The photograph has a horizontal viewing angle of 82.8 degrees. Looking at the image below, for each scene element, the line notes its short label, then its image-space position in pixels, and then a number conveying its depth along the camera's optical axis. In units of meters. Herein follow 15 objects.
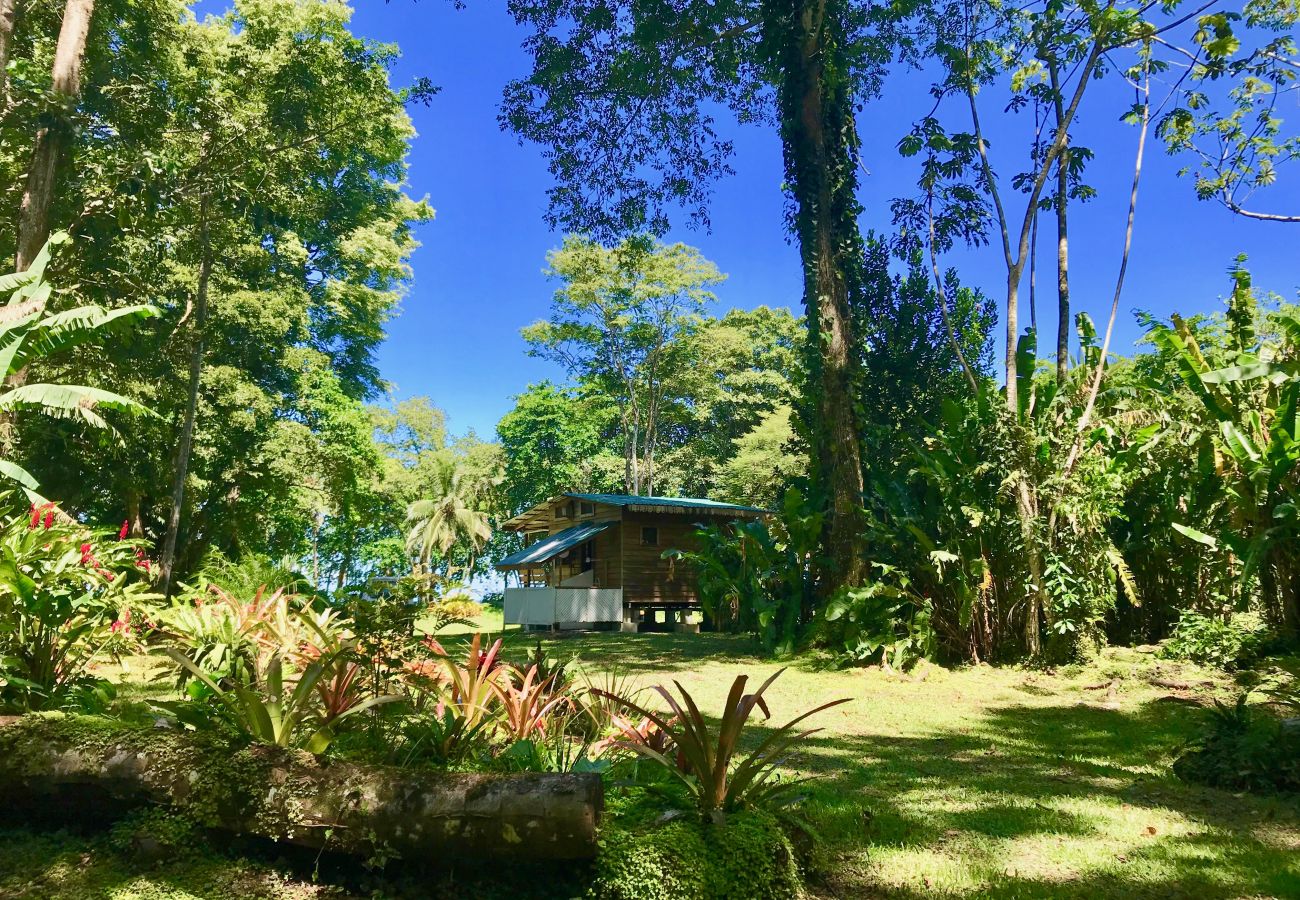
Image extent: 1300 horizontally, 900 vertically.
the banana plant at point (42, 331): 5.32
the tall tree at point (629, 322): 33.16
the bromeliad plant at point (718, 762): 3.26
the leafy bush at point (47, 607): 4.53
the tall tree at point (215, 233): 12.72
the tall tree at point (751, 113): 12.39
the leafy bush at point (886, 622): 9.91
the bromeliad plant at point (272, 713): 3.46
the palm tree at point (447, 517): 41.66
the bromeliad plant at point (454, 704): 3.76
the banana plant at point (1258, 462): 6.86
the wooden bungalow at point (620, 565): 20.97
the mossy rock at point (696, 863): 2.80
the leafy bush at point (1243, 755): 4.46
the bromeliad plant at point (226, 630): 6.13
